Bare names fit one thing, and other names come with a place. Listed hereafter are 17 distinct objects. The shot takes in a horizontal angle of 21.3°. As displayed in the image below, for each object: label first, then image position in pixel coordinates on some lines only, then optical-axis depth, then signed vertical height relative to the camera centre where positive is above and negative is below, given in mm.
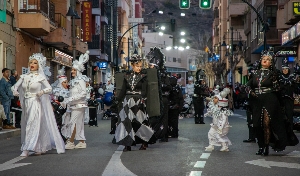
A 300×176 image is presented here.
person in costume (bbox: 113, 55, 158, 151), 15281 -500
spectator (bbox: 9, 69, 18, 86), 24609 +74
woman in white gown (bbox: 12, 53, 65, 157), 14352 -595
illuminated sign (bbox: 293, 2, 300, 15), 42250 +3759
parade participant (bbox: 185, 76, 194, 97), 35681 -391
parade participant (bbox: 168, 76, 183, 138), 19406 -742
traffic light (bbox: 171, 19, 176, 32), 52550 +3705
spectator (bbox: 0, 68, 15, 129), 23062 -424
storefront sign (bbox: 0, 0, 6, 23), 31752 +2813
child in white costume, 15172 -786
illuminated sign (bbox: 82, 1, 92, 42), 56312 +4267
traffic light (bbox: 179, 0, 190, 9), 34719 +3304
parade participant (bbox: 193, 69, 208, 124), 28520 -639
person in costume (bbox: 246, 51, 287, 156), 13875 -543
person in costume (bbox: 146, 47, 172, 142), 17922 -82
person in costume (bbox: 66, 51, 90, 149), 15953 -543
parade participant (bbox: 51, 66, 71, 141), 16594 -291
